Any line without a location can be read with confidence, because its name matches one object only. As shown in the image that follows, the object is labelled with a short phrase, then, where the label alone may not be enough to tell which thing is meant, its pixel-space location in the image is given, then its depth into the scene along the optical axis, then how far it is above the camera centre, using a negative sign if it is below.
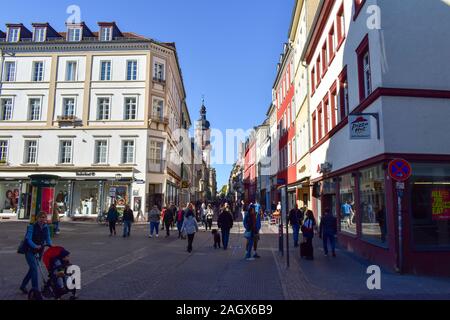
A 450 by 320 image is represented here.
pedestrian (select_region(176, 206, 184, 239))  20.22 -0.65
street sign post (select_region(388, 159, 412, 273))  9.35 +0.94
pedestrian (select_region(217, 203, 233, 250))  15.09 -0.68
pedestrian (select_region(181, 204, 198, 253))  14.30 -0.77
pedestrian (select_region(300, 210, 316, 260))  12.56 -1.00
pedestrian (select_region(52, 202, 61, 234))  19.19 -0.64
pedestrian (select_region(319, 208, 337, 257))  13.24 -0.74
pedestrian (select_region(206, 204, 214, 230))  24.94 -0.58
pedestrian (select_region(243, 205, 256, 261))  12.62 -0.73
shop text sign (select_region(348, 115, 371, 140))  11.21 +2.41
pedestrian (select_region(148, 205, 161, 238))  19.67 -0.70
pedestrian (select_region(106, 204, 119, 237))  20.47 -0.64
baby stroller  6.98 -1.47
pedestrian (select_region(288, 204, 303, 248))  16.08 -0.60
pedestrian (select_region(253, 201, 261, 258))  12.80 -1.04
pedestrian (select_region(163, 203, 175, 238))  20.89 -0.69
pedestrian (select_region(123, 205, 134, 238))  19.95 -0.78
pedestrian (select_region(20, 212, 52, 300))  7.11 -0.79
